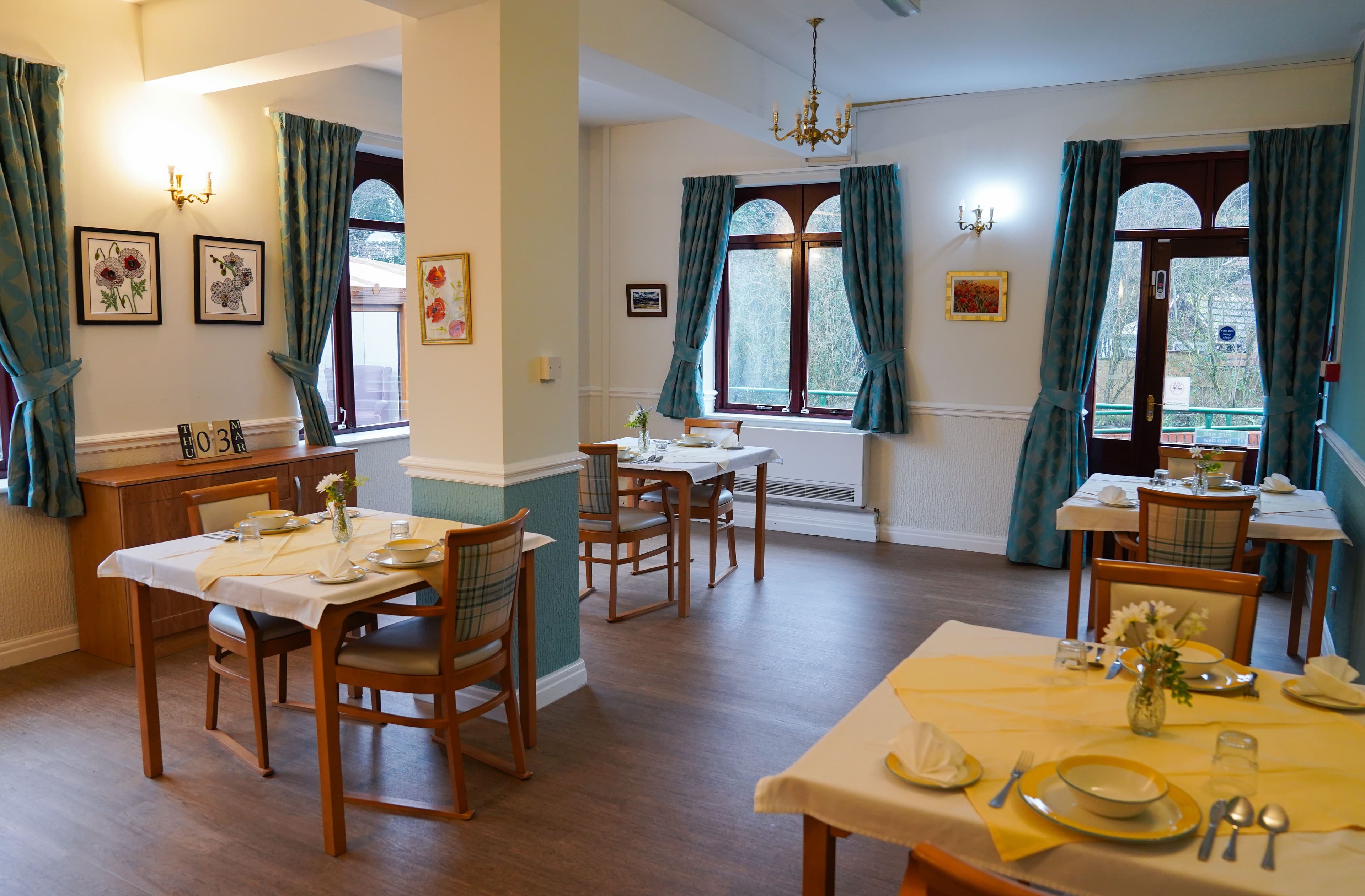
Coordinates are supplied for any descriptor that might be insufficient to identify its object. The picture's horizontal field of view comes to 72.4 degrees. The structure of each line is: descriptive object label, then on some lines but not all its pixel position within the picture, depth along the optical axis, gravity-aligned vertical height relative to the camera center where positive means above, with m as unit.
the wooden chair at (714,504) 5.64 -0.96
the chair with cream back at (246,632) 3.24 -1.04
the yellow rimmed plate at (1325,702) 1.99 -0.75
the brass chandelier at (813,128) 5.03 +1.21
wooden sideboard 4.30 -0.91
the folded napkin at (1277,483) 4.68 -0.67
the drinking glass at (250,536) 3.32 -0.71
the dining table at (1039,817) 1.43 -0.78
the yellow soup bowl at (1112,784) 1.52 -0.74
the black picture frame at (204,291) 5.00 +0.30
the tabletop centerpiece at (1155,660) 1.81 -0.61
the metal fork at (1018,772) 1.59 -0.76
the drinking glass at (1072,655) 2.19 -0.72
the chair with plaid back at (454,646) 2.91 -0.99
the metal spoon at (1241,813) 1.54 -0.77
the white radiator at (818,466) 6.94 -0.90
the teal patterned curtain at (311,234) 5.42 +0.63
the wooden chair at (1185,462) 5.06 -0.61
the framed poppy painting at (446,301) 3.64 +0.16
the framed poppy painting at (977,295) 6.41 +0.37
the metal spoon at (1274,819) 1.53 -0.77
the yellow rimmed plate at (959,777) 1.64 -0.76
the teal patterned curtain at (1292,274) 5.48 +0.46
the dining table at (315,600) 2.79 -0.81
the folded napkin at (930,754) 1.67 -0.73
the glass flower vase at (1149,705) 1.85 -0.71
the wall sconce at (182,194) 4.85 +0.76
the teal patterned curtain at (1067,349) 5.99 +0.00
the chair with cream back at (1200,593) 2.44 -0.66
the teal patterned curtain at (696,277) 7.24 +0.53
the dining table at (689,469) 5.07 -0.70
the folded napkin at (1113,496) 4.35 -0.68
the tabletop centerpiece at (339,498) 3.39 -0.58
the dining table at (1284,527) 3.96 -0.78
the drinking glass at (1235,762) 1.68 -0.75
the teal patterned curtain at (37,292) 4.11 +0.20
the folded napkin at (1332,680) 2.02 -0.72
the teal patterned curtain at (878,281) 6.63 +0.47
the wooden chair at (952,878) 1.27 -0.73
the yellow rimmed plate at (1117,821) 1.48 -0.76
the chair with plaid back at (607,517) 4.98 -0.95
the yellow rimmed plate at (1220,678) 2.08 -0.74
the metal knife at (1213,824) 1.45 -0.77
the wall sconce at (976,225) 6.39 +0.84
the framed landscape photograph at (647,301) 7.63 +0.36
